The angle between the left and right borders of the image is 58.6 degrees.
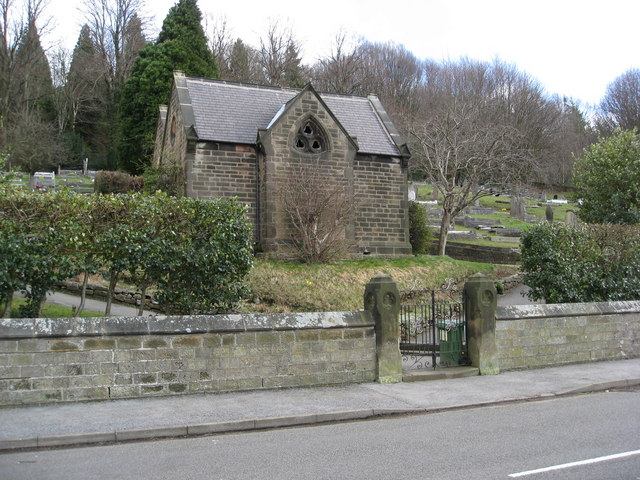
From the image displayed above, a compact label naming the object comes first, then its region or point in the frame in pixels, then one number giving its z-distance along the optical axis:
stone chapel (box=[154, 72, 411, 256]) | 21.52
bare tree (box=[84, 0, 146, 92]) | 52.94
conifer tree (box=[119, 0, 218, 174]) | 39.62
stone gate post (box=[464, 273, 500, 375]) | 10.80
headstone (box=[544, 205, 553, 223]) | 43.00
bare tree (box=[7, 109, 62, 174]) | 44.18
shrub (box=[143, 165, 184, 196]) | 21.80
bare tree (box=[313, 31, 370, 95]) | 55.19
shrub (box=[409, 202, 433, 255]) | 26.92
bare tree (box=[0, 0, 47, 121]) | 37.72
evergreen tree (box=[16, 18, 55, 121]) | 38.19
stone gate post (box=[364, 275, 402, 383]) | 9.87
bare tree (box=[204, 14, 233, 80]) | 53.81
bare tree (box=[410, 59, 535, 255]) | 29.31
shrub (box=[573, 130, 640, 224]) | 23.75
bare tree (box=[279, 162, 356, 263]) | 21.03
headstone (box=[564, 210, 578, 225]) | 36.94
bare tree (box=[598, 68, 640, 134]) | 65.69
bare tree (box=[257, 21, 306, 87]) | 54.44
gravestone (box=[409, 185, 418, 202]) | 46.68
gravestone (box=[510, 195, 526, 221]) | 45.59
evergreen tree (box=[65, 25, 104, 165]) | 54.81
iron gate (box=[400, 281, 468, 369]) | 11.05
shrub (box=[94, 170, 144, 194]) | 24.61
